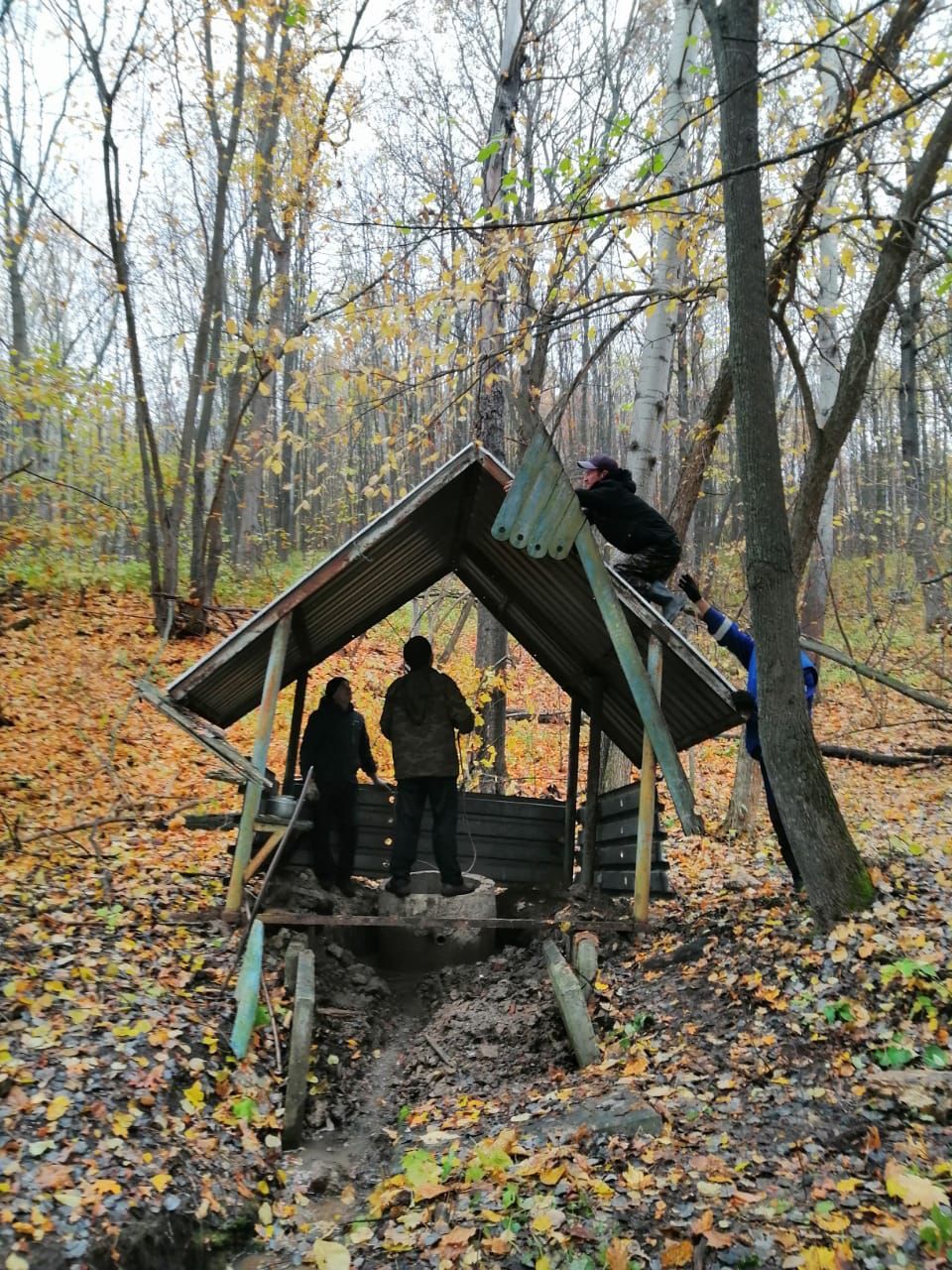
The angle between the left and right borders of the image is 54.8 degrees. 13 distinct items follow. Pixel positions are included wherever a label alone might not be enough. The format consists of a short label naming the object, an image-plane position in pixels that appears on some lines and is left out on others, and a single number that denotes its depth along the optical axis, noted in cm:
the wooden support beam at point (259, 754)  719
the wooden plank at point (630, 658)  670
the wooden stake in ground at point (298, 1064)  546
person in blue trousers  691
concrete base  874
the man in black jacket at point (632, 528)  745
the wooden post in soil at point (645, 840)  738
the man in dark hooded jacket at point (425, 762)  864
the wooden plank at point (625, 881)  766
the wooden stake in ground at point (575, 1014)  581
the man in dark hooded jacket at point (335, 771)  910
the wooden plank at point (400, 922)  727
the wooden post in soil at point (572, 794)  1018
